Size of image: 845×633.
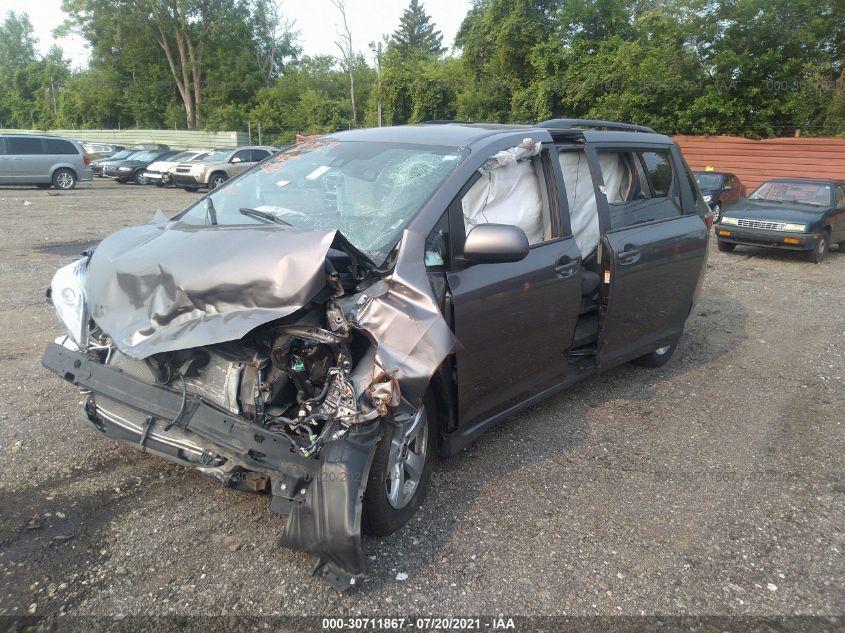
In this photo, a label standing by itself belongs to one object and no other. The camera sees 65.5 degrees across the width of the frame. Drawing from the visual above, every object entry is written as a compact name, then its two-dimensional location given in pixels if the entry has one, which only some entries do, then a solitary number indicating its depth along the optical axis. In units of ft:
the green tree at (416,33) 247.29
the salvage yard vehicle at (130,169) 86.63
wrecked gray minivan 9.06
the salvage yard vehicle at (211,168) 75.66
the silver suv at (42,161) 66.18
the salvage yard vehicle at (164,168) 80.79
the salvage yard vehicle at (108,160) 95.61
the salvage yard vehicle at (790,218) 40.16
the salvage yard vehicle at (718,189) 56.29
